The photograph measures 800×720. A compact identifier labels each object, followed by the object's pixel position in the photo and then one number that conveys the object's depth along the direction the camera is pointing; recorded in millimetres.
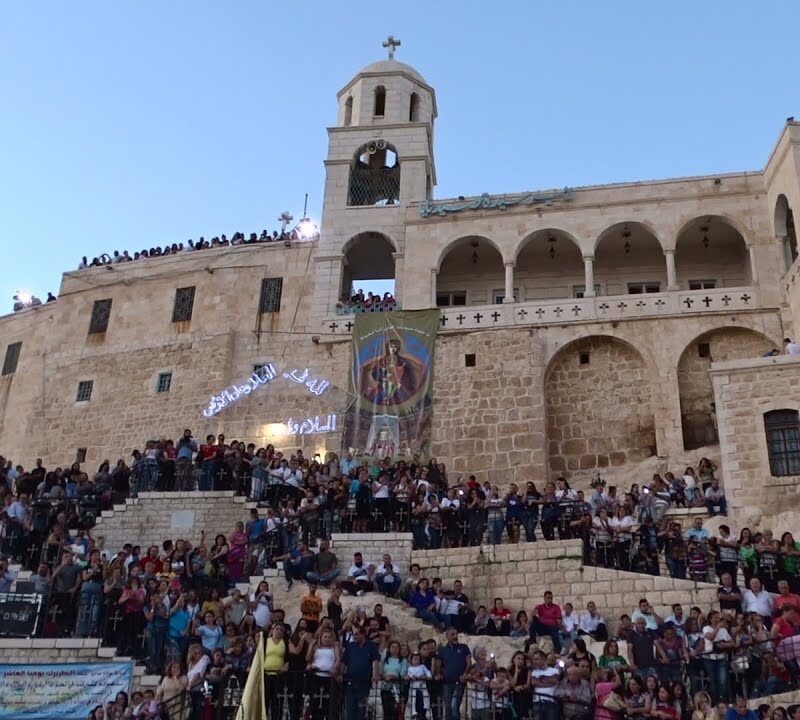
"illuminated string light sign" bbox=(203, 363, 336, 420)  25375
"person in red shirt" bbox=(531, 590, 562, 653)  13062
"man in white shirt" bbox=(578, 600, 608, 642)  13227
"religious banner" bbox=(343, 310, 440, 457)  23531
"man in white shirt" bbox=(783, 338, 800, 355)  19938
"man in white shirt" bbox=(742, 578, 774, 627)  12836
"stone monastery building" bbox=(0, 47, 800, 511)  23266
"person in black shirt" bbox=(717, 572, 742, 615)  13195
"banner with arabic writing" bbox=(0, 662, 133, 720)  13547
